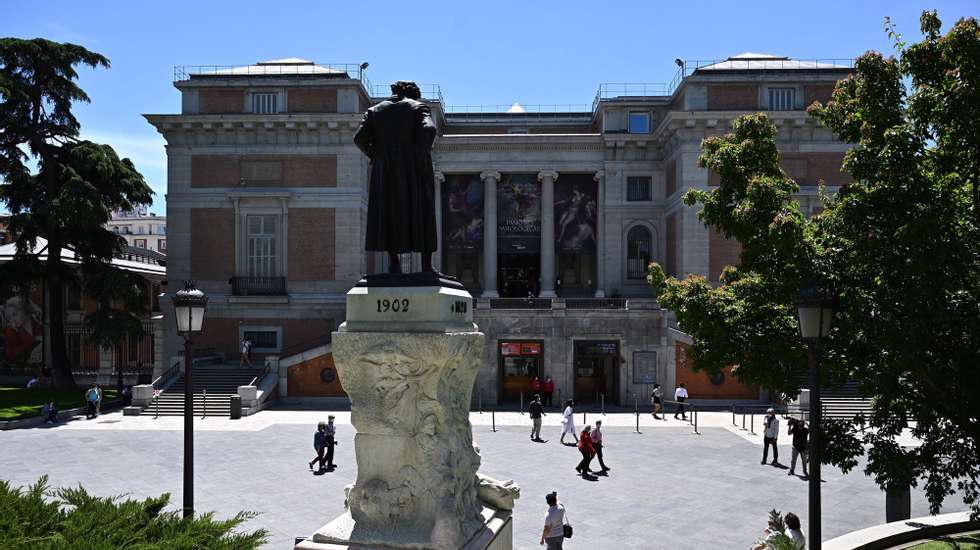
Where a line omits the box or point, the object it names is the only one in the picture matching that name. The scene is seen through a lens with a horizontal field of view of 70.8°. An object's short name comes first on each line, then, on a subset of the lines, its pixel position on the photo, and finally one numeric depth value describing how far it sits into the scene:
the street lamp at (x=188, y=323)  10.03
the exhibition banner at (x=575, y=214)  40.53
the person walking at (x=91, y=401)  27.34
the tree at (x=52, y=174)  30.23
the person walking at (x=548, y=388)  30.80
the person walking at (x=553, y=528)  10.92
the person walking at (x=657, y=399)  28.41
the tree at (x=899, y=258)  8.13
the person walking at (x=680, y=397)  27.70
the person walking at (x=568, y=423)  22.33
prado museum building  31.78
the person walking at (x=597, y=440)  18.13
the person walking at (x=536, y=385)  30.03
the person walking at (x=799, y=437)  17.48
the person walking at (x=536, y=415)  22.75
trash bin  27.14
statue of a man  7.50
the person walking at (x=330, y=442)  18.26
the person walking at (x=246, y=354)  32.86
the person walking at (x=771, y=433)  19.08
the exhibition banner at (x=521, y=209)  40.28
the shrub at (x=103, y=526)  6.19
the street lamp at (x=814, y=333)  7.84
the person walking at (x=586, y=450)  17.75
